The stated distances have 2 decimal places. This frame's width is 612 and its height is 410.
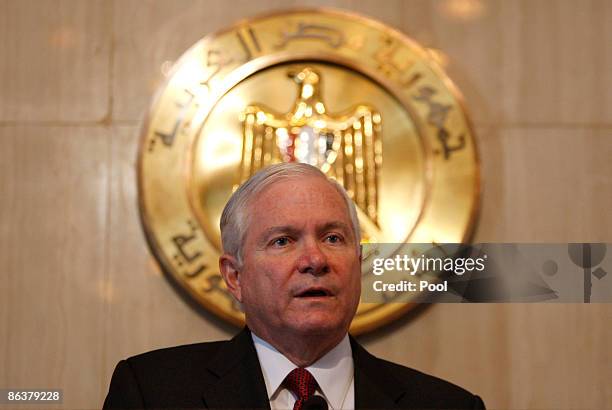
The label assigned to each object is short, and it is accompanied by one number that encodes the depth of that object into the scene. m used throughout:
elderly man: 3.29
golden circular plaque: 4.03
